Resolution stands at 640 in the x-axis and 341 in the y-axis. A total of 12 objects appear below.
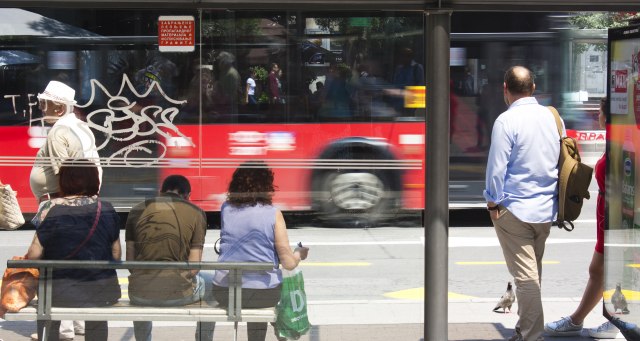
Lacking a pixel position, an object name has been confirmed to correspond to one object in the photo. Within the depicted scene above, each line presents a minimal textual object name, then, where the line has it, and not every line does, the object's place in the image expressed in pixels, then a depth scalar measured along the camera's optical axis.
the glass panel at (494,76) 17.39
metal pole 8.81
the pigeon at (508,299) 12.28
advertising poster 10.28
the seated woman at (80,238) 9.61
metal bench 9.51
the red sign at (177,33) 9.64
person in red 11.24
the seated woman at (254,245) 9.65
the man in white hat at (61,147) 9.73
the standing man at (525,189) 10.16
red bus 9.74
